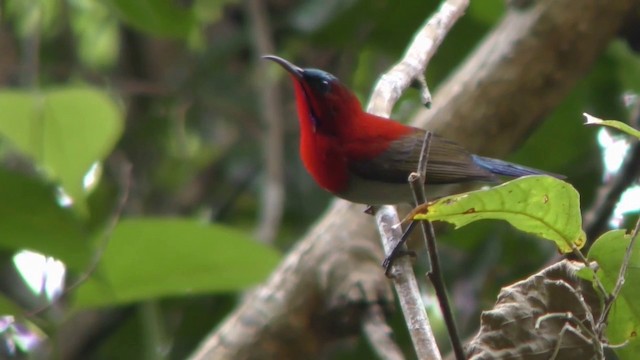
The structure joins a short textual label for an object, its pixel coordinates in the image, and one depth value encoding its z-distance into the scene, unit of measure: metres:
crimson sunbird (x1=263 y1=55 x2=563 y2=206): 7.48
